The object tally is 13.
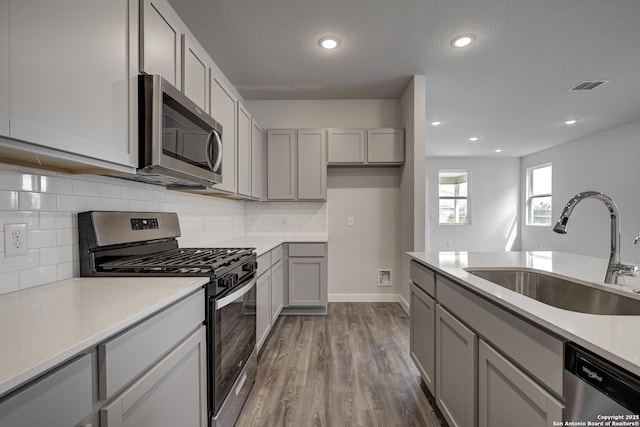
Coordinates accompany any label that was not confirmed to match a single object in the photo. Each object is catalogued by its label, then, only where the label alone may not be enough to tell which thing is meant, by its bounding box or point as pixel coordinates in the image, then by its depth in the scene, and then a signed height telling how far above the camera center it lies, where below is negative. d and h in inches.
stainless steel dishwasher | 22.5 -14.9
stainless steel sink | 42.8 -13.6
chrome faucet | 43.8 -4.8
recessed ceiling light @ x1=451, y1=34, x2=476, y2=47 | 97.3 +58.8
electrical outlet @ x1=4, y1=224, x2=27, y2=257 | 40.7 -3.7
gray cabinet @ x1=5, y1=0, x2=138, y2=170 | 31.4 +17.5
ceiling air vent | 130.9 +58.9
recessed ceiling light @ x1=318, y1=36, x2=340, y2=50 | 99.4 +59.2
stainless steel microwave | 51.2 +15.0
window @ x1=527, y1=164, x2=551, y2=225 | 265.3 +18.1
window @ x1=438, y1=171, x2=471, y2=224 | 301.0 +18.5
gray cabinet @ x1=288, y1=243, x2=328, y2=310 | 130.6 -26.8
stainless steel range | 51.8 -10.4
